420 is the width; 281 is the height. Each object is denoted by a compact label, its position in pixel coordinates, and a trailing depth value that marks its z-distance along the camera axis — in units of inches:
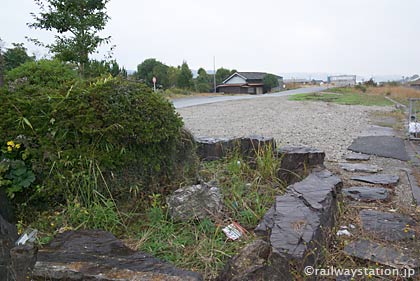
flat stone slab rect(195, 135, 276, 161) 174.1
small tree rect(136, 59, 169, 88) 1267.2
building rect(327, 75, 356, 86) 2244.1
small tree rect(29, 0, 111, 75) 466.6
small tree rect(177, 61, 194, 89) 1375.5
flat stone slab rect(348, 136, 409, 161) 219.5
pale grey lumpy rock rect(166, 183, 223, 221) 109.7
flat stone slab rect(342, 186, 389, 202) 135.6
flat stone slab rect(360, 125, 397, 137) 306.8
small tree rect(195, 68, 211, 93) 1543.4
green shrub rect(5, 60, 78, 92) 136.3
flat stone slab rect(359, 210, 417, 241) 101.2
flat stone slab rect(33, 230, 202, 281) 75.5
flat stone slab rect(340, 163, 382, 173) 180.7
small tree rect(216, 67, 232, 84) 2005.4
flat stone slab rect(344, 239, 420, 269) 85.0
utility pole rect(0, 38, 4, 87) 133.0
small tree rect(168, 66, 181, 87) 1350.9
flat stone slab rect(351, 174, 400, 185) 156.3
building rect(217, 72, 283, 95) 1836.9
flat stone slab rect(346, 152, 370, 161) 208.2
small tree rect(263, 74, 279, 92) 1978.3
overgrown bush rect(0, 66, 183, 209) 106.2
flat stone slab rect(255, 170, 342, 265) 79.2
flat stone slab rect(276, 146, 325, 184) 146.4
